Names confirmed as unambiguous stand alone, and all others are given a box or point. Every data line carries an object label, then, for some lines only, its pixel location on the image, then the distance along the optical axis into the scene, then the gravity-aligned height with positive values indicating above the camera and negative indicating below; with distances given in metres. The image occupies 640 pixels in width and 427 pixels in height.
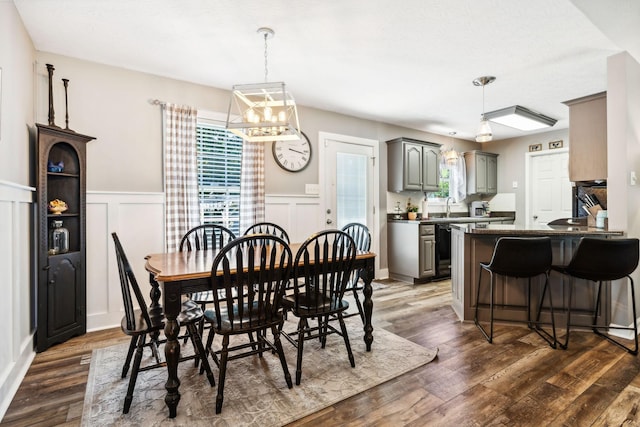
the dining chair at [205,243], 2.35 -0.30
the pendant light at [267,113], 2.23 +0.69
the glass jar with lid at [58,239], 2.69 -0.22
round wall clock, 4.08 +0.74
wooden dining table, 1.75 -0.42
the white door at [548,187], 5.64 +0.42
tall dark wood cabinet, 2.51 -0.21
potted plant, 5.21 +0.01
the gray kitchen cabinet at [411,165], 5.03 +0.74
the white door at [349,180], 4.54 +0.45
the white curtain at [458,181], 6.24 +0.58
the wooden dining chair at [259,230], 3.31 -0.20
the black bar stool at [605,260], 2.43 -0.37
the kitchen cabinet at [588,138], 3.26 +0.74
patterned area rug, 1.75 -1.08
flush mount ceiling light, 4.35 +1.29
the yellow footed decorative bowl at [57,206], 2.66 +0.05
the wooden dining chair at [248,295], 1.79 -0.48
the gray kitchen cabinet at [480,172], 6.17 +0.75
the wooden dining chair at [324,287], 2.06 -0.50
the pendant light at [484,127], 3.45 +0.90
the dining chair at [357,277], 2.72 -0.58
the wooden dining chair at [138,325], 1.77 -0.65
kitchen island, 2.86 -0.64
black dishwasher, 4.95 -0.61
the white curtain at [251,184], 3.77 +0.32
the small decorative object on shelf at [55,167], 2.66 +0.38
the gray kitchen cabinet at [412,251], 4.73 -0.59
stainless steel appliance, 6.34 +0.04
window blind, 3.57 +0.41
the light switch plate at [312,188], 4.34 +0.31
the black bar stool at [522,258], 2.57 -0.37
